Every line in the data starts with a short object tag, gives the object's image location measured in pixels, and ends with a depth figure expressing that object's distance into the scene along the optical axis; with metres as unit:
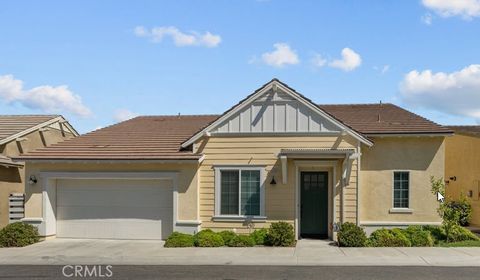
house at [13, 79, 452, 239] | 17.78
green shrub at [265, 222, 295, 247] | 16.55
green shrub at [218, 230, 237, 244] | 16.94
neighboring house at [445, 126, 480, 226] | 23.91
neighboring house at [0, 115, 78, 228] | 20.08
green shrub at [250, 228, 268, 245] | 16.92
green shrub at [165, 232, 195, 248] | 16.69
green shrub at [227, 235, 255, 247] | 16.67
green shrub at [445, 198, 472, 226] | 17.25
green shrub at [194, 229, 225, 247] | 16.56
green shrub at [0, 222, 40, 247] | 17.31
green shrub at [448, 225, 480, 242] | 16.80
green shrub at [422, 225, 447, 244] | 16.92
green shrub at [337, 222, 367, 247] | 16.16
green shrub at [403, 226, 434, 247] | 16.28
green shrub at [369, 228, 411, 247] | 16.23
